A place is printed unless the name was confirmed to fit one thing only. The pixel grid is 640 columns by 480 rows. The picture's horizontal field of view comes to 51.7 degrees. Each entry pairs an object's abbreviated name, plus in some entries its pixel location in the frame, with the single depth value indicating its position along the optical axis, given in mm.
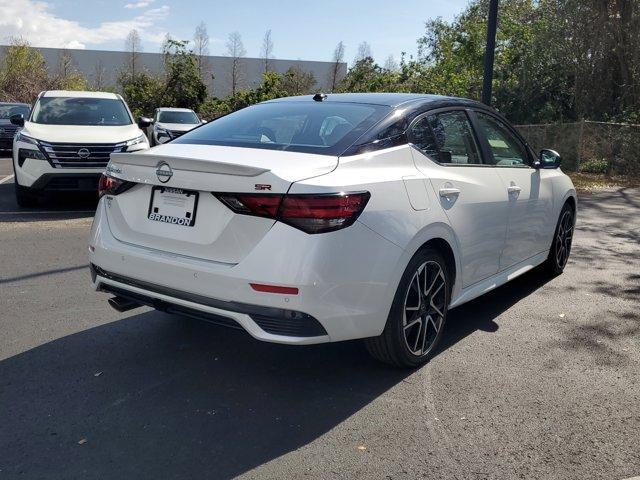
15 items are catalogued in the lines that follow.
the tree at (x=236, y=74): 51250
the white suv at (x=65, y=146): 9375
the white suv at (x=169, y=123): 19859
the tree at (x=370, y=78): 23188
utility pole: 12625
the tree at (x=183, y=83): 33750
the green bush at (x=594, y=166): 18109
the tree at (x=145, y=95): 34656
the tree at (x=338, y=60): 45975
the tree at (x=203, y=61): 50125
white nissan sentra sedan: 3336
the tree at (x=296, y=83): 27516
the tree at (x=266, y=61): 55456
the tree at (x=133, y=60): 47181
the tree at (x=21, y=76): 39344
